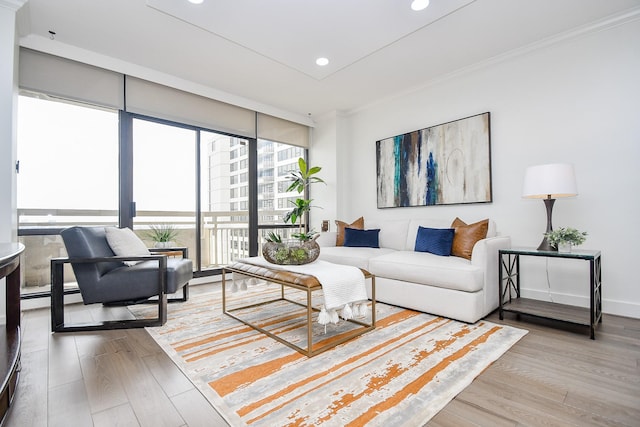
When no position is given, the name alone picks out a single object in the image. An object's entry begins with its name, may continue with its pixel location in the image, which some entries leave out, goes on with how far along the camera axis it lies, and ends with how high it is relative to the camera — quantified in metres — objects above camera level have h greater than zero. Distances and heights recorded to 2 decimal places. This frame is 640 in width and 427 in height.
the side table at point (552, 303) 2.22 -0.77
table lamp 2.49 +0.25
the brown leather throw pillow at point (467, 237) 2.99 -0.24
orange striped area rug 1.39 -0.89
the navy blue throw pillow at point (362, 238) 3.98 -0.32
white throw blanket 2.03 -0.52
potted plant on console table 2.40 -0.21
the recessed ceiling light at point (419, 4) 2.45 +1.69
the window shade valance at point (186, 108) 3.56 +1.38
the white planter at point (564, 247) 2.41 -0.28
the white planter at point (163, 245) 3.98 -0.38
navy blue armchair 2.35 -0.51
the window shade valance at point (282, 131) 4.78 +1.38
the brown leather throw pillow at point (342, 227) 4.21 -0.18
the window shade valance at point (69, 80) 2.93 +1.40
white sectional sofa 2.50 -0.58
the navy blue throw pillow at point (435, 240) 3.13 -0.29
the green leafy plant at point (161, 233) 3.96 -0.23
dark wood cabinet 1.28 -0.64
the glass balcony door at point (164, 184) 3.76 +0.41
